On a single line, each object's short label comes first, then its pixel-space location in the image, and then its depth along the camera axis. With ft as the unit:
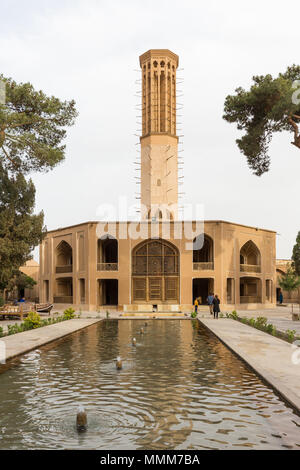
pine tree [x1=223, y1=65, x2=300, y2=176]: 66.95
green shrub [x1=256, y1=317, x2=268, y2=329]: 63.20
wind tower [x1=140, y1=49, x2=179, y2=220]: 140.97
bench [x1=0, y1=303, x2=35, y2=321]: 77.66
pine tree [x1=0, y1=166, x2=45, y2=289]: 82.07
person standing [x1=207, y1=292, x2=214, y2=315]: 92.60
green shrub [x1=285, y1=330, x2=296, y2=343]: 47.43
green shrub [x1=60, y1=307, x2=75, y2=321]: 80.29
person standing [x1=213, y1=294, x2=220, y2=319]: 81.87
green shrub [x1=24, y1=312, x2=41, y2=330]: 60.76
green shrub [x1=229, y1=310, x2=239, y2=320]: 82.70
